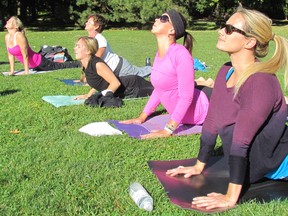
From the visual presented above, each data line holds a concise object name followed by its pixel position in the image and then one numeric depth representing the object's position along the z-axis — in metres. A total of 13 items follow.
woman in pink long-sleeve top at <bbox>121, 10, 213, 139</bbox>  4.89
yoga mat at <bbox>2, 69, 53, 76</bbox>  10.20
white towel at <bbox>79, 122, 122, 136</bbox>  5.05
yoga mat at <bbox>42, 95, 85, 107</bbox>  6.64
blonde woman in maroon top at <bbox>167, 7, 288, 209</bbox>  3.08
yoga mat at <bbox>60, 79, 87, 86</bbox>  8.62
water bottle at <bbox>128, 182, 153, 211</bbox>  3.14
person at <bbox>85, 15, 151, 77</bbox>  8.16
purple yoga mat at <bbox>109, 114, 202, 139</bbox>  5.14
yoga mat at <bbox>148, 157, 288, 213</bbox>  3.33
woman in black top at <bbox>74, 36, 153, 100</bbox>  7.02
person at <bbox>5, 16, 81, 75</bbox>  10.34
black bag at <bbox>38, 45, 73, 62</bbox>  11.88
